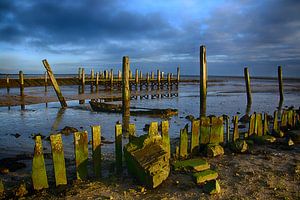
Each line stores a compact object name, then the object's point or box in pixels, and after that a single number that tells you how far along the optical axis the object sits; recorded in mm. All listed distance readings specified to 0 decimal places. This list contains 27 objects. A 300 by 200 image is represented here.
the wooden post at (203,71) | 14453
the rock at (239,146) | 8195
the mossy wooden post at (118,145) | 6598
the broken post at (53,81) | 18297
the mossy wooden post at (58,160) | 5883
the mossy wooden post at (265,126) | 9995
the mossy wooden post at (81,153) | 6133
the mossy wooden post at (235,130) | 8945
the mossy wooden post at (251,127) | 9516
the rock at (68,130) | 10947
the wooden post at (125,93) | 13898
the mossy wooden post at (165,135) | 7062
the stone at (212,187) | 5425
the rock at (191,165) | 6520
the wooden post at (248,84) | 23650
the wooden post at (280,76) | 25988
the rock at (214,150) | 7777
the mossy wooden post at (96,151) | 6316
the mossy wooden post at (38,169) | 5730
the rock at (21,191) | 5488
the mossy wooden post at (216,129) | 8375
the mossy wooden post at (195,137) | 7902
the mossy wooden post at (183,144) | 7518
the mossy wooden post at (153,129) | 6800
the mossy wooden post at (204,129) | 8188
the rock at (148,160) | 5691
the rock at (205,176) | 5879
